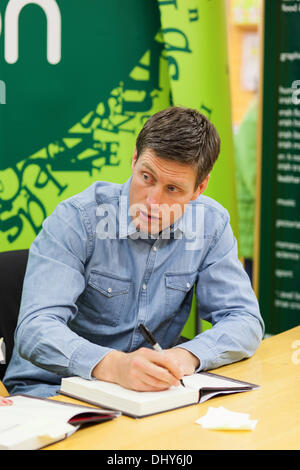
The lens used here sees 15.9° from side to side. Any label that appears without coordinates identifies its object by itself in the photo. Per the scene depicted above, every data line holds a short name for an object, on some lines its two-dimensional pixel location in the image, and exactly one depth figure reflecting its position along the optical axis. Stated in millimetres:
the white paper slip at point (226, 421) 1855
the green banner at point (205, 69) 3384
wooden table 1790
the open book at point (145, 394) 1911
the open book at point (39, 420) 1742
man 2133
